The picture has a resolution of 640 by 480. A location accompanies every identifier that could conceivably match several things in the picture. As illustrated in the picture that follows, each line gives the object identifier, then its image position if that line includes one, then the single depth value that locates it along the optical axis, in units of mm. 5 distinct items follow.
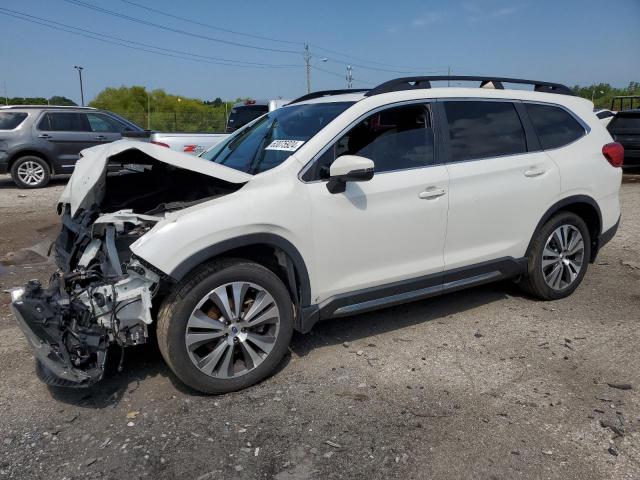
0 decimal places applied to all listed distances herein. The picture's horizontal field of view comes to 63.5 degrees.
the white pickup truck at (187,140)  8766
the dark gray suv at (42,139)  11625
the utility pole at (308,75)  54250
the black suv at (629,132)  13422
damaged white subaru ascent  2961
